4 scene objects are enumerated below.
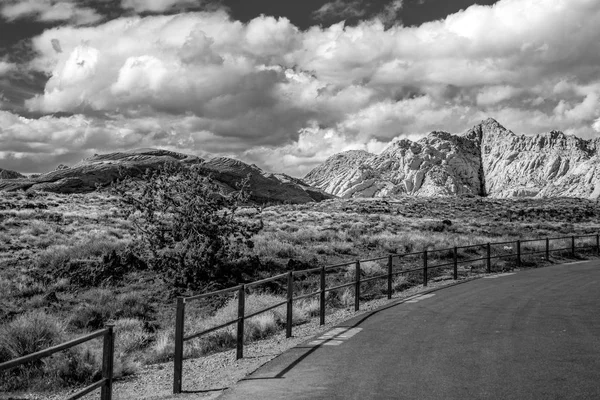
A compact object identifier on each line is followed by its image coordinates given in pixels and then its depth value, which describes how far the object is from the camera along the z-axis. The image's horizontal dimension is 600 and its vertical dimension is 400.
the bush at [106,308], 16.09
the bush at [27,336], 11.48
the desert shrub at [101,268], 20.69
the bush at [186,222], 21.12
